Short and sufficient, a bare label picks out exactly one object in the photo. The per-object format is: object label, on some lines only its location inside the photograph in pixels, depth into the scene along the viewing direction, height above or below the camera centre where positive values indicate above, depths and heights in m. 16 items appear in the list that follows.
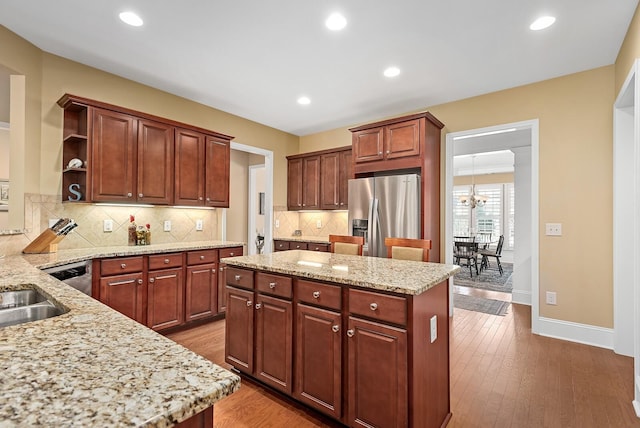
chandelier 8.18 +0.47
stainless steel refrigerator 3.66 +0.08
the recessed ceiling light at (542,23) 2.40 +1.52
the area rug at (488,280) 5.64 -1.28
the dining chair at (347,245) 2.95 -0.28
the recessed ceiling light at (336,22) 2.39 +1.52
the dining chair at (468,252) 6.60 -0.80
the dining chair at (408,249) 2.49 -0.27
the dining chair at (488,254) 6.92 -0.84
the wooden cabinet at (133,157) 2.95 +0.60
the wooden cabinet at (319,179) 4.79 +0.59
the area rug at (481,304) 4.20 -1.27
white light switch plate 3.29 -0.13
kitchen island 1.53 -0.68
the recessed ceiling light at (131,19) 2.38 +1.52
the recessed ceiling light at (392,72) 3.22 +1.51
